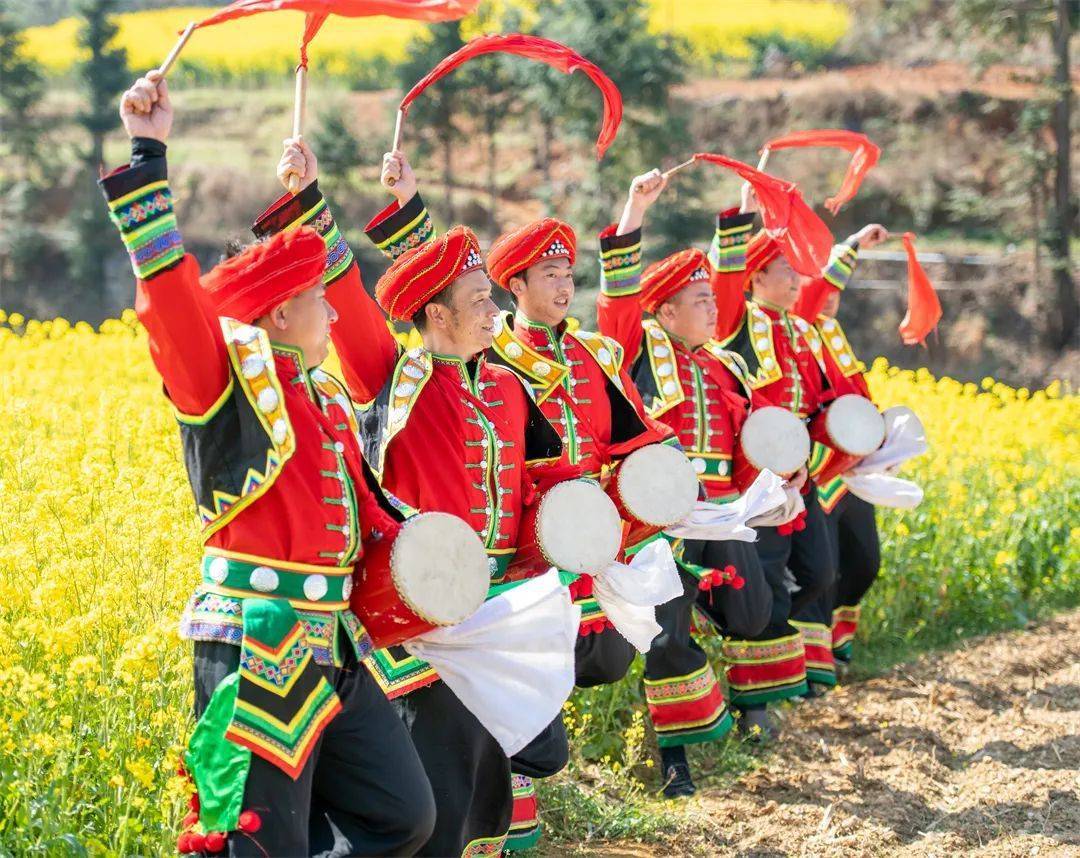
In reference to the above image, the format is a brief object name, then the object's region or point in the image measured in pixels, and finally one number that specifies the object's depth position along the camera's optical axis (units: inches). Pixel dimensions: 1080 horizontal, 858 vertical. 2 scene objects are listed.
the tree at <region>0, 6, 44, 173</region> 1141.1
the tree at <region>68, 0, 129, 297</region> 1098.1
